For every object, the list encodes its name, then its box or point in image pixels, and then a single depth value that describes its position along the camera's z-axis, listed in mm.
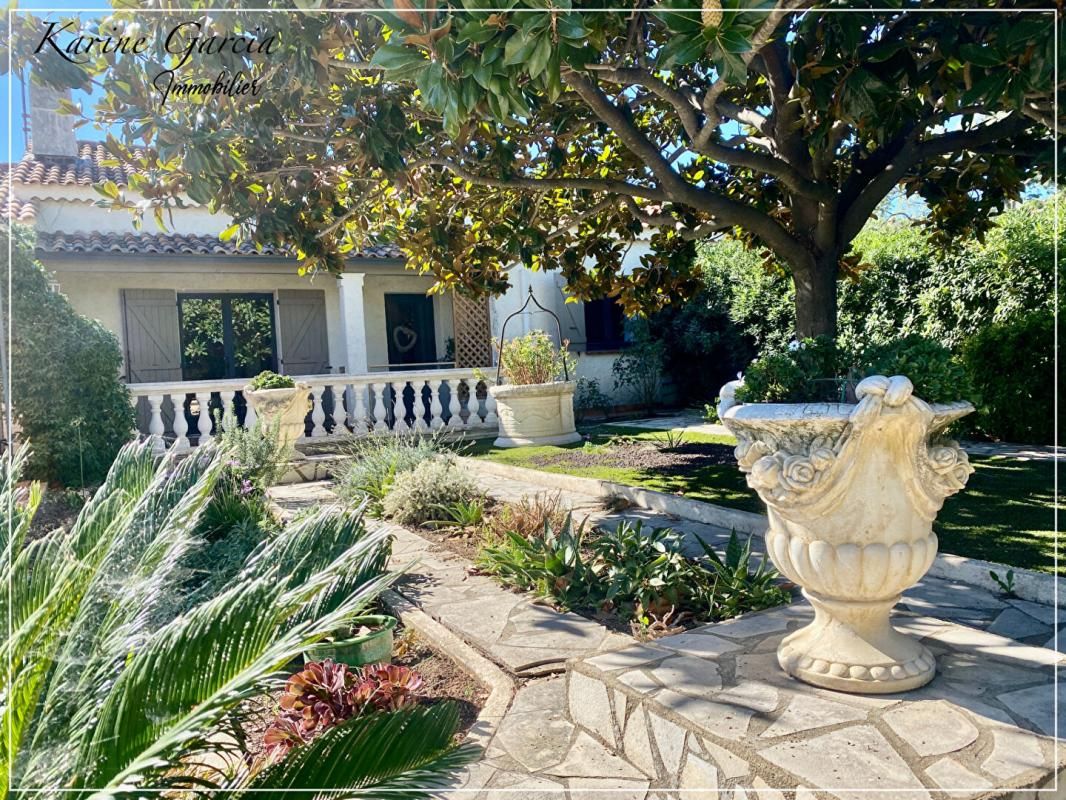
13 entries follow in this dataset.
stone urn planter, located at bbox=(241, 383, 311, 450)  9755
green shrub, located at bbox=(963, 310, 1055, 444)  8938
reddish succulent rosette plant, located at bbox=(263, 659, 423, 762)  3072
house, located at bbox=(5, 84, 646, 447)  11977
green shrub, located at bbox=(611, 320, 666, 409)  15375
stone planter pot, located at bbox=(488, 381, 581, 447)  11234
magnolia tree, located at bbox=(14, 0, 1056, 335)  3629
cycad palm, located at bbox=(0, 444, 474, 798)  1609
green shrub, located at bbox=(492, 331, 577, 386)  11539
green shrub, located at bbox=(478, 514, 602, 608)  4551
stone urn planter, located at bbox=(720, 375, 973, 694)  2764
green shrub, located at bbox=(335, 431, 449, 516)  7559
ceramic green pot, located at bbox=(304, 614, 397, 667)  3756
